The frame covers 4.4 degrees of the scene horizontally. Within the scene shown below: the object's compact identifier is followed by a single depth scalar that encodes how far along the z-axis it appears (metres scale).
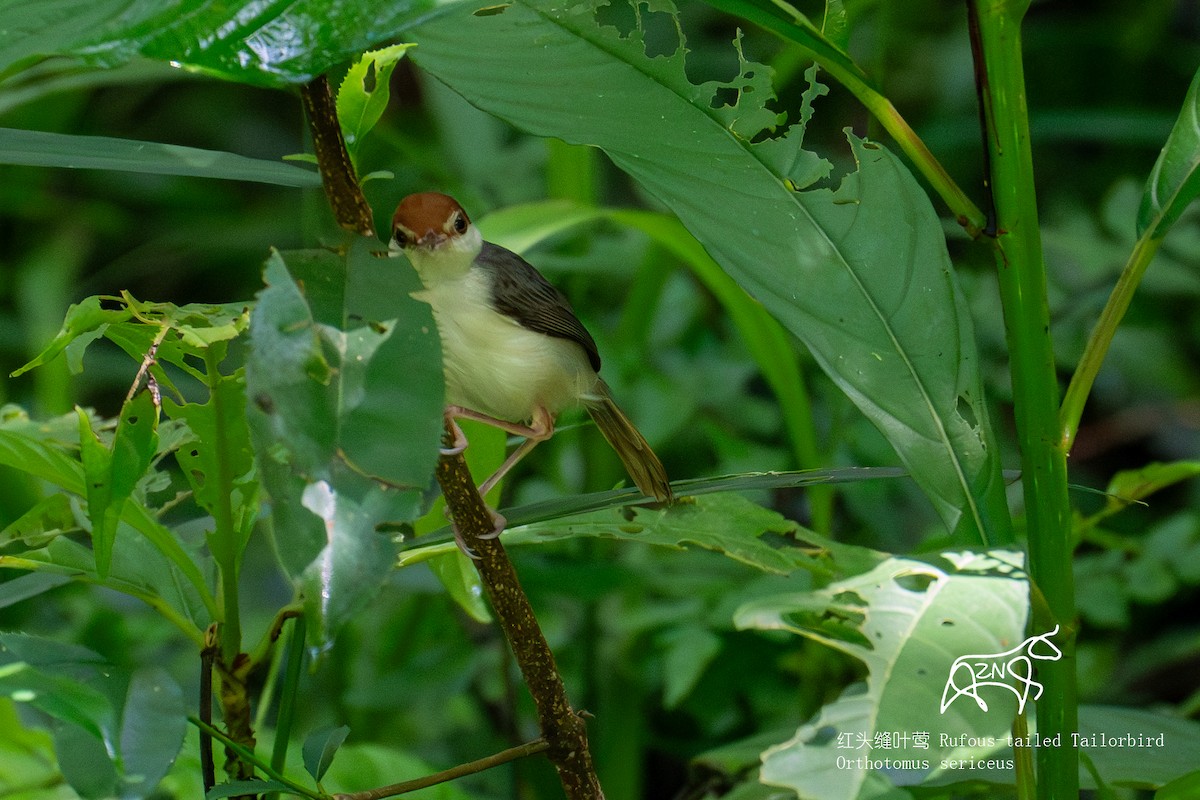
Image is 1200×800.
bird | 4.02
